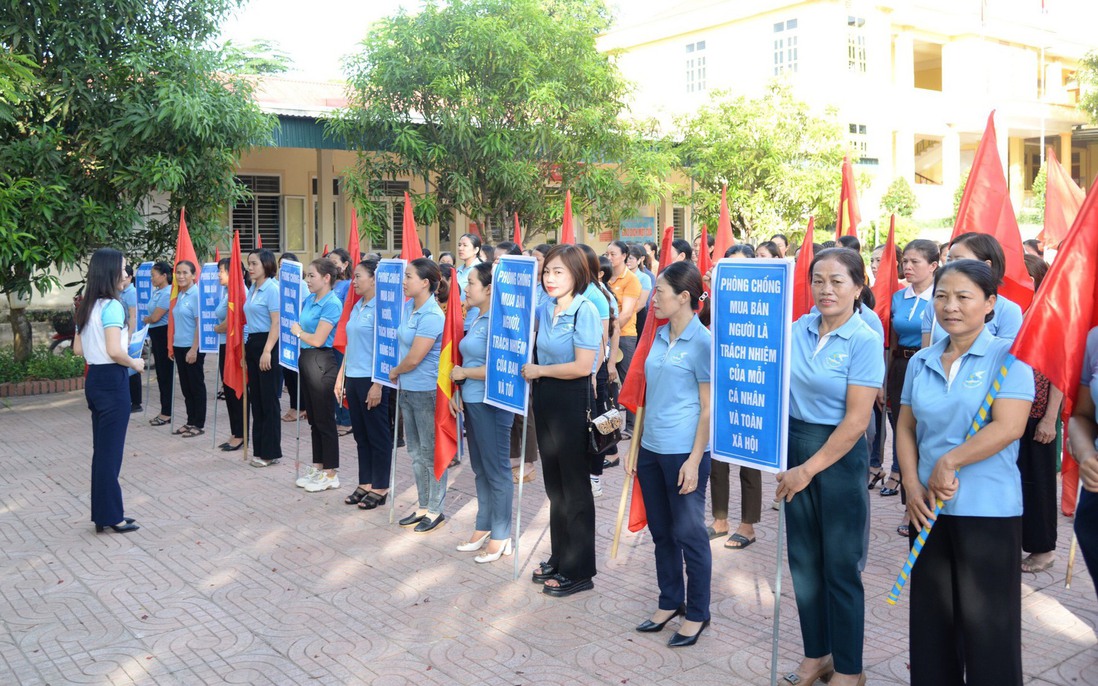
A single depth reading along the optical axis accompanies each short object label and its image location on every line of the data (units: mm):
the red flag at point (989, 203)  6211
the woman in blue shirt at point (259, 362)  9117
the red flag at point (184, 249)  11375
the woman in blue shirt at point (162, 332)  11328
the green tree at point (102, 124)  12258
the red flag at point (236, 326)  9406
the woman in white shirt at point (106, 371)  6836
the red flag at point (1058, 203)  8078
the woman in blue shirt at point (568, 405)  5551
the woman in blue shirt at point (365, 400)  7527
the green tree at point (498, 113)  15852
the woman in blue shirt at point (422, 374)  6793
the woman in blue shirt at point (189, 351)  10695
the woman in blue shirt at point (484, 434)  6289
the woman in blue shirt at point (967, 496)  3496
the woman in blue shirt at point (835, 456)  4059
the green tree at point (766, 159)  21125
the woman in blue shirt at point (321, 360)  7980
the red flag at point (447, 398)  6598
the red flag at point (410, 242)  7788
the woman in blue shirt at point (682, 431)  4789
